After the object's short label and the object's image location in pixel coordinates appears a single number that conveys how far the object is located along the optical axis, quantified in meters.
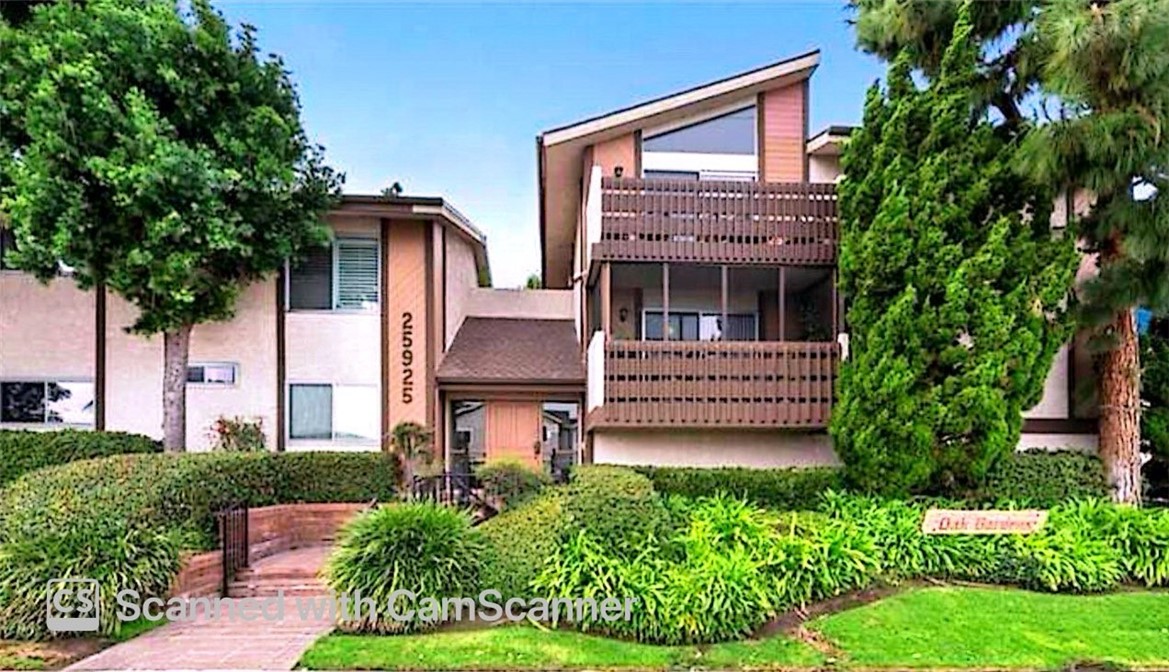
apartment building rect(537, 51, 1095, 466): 12.10
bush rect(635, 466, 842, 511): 11.74
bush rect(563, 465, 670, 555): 8.46
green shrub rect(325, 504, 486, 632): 7.72
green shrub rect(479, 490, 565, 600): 8.20
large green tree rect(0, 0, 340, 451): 11.12
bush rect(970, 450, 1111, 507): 11.38
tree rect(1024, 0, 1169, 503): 9.84
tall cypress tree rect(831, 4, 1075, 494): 10.51
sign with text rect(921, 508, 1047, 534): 9.75
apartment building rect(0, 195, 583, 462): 14.03
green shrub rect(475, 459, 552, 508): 12.21
